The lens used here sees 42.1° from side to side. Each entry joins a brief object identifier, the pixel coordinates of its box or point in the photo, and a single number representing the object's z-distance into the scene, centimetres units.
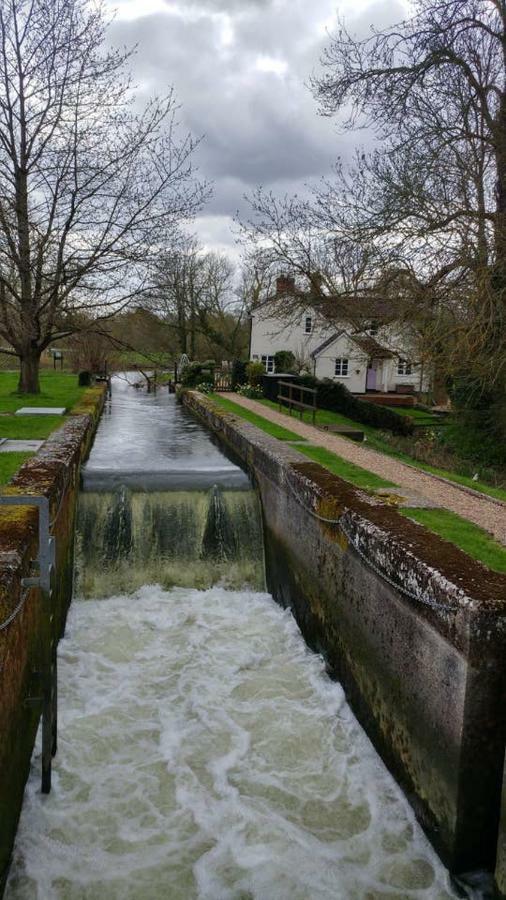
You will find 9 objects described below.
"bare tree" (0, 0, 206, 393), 1459
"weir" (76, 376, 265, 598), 855
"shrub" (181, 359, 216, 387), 2728
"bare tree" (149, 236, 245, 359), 4619
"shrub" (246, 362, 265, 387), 2558
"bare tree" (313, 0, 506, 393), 1372
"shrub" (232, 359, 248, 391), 2644
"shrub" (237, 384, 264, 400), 2441
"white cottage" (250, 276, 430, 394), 1975
